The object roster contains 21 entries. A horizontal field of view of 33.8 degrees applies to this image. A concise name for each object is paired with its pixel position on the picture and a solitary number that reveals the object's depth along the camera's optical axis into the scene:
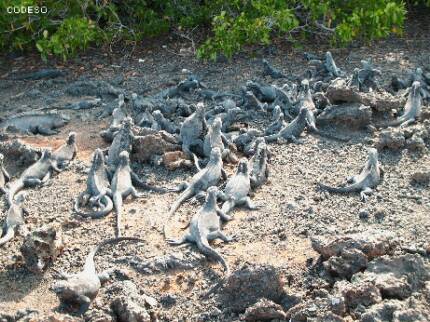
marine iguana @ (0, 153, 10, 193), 8.91
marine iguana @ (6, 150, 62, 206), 8.89
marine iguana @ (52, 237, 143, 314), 6.35
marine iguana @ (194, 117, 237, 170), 9.23
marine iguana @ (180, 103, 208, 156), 9.45
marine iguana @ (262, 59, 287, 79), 12.01
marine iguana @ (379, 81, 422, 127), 9.90
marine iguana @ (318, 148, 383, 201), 8.29
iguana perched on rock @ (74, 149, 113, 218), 8.18
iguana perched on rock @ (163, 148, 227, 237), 8.37
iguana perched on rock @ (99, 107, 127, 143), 9.94
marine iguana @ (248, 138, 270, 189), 8.57
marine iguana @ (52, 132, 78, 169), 9.35
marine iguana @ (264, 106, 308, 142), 9.67
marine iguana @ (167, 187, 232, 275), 7.18
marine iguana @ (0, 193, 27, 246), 7.62
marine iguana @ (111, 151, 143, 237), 8.22
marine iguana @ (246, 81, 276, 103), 11.01
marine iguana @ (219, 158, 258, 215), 8.11
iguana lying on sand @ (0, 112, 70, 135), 10.42
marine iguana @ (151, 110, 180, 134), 9.91
